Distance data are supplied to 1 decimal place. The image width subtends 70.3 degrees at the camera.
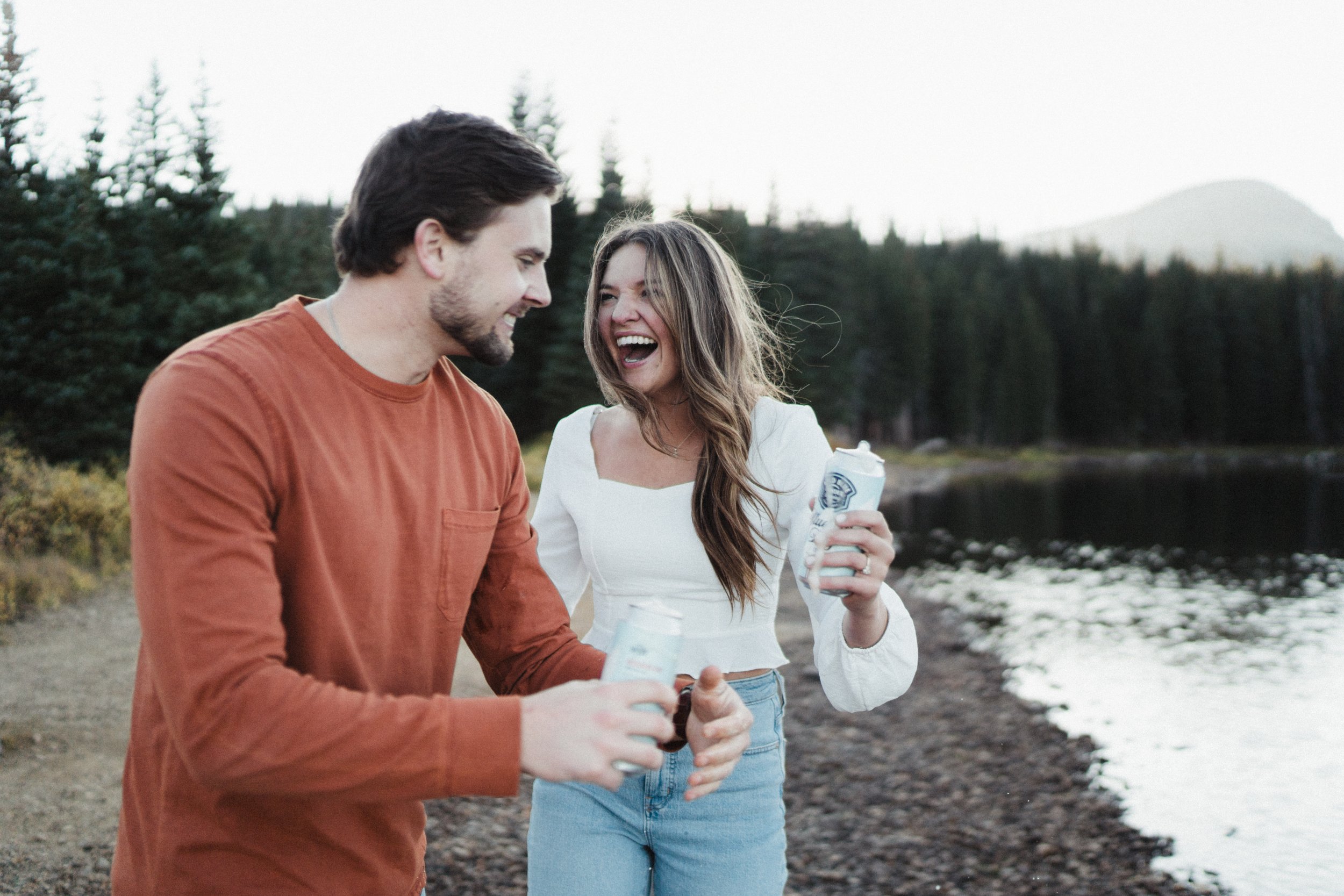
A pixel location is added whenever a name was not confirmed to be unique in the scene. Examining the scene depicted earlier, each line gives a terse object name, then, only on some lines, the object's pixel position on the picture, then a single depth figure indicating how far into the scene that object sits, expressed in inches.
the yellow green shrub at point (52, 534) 462.9
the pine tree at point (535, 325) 1326.3
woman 96.7
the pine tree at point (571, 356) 1205.7
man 55.2
